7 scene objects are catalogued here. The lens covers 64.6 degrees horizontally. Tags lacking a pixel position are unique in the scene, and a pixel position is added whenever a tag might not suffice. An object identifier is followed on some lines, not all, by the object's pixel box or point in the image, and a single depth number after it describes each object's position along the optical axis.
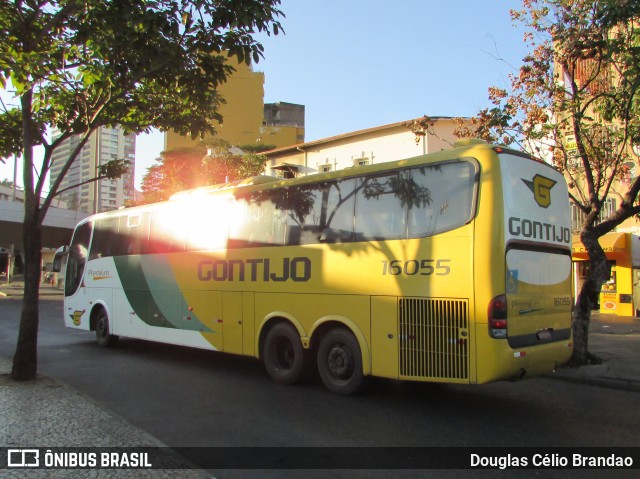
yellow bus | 5.96
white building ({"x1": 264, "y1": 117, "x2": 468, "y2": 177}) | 27.12
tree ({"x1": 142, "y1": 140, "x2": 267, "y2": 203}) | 27.52
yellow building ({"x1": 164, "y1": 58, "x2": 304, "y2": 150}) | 63.66
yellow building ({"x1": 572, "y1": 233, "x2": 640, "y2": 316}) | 19.42
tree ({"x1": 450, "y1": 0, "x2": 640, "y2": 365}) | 9.12
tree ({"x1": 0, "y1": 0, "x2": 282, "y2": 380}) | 6.35
